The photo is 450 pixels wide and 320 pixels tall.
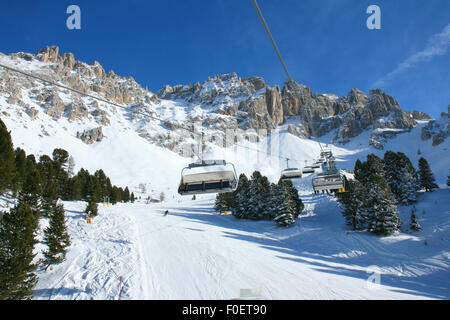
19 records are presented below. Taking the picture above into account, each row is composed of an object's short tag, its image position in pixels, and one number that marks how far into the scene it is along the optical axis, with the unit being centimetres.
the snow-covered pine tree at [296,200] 3651
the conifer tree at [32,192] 2410
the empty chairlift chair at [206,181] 1076
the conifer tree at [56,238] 1720
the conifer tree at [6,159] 2682
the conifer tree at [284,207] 3195
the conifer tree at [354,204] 2806
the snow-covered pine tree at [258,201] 3828
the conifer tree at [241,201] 3948
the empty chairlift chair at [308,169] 2657
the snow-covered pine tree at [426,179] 3972
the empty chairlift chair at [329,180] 1510
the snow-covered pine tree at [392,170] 3772
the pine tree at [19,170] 3130
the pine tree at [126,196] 7136
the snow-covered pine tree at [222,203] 4447
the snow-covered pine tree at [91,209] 2959
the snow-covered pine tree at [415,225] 2548
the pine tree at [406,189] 3475
